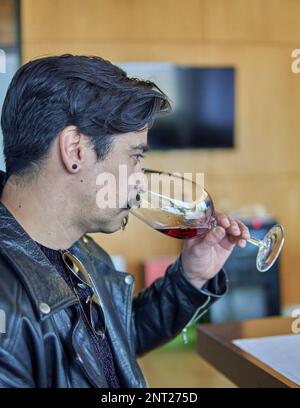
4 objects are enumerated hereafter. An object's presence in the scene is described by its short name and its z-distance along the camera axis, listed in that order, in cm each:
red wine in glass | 119
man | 89
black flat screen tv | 386
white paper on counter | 100
